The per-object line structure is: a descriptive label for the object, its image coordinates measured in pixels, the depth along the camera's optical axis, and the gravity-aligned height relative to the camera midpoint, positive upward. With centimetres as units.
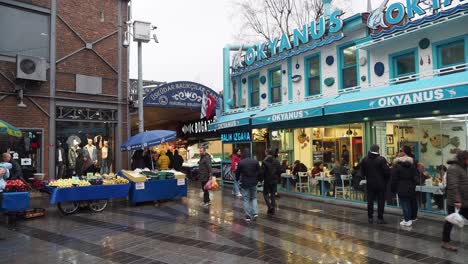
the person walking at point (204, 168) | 1107 -64
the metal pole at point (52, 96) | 1305 +180
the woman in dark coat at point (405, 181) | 773 -78
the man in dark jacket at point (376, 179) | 820 -77
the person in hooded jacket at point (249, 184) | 867 -87
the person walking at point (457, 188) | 596 -72
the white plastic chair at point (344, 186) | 1101 -123
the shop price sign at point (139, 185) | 1080 -109
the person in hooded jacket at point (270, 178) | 945 -82
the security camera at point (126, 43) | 1433 +392
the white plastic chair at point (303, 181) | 1245 -119
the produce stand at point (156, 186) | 1085 -115
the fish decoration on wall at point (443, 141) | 862 +4
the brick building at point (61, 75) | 1239 +254
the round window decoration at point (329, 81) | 1200 +200
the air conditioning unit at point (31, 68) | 1215 +262
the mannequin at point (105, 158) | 1459 -40
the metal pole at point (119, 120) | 1480 +107
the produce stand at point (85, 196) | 932 -122
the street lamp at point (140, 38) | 1337 +384
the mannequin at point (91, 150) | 1372 -8
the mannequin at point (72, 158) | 1348 -35
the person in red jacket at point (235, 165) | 1254 -64
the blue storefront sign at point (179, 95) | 1524 +214
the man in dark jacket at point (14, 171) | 984 -57
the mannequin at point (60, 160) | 1328 -41
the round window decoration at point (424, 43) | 940 +248
